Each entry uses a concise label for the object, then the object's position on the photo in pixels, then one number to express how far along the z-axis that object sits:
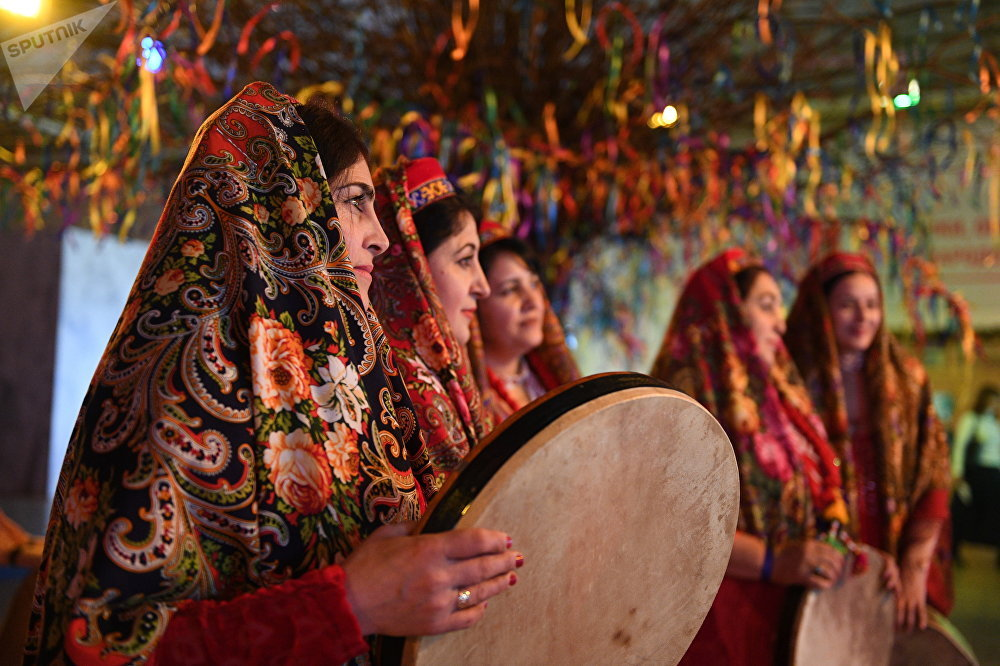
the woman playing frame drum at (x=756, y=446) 2.01
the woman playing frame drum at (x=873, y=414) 2.70
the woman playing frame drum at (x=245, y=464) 0.82
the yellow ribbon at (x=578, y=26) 2.65
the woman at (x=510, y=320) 2.31
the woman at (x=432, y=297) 1.37
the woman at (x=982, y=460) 6.43
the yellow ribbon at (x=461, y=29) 2.48
